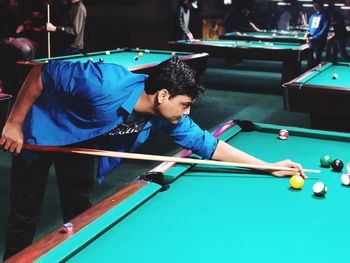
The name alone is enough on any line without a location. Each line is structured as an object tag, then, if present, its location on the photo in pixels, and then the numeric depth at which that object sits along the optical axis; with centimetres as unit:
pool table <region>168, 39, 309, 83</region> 679
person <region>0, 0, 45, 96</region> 644
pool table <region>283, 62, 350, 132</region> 363
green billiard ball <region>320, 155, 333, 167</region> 204
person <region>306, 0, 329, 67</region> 839
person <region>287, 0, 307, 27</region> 1326
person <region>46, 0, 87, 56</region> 594
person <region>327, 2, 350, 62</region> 978
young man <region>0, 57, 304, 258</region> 184
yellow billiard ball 180
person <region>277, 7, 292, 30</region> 1312
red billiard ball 246
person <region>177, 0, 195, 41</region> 769
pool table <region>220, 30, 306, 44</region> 828
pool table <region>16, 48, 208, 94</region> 452
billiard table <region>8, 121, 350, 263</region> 127
